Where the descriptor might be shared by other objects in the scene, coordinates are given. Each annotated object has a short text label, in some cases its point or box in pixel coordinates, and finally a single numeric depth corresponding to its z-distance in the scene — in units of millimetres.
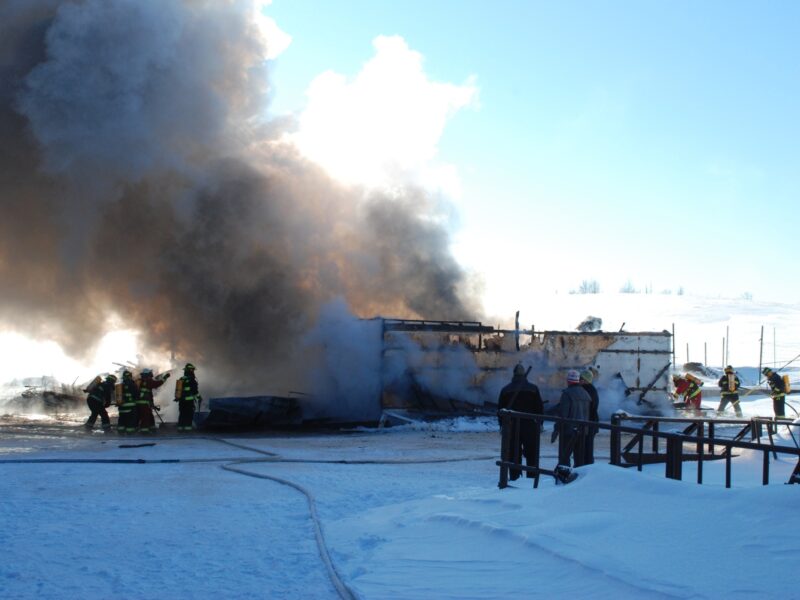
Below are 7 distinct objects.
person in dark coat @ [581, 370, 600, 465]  10938
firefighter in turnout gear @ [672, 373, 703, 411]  22594
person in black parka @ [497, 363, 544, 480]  10797
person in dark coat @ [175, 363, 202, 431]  17625
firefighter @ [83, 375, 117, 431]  18266
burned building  19062
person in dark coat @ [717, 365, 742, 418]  20766
